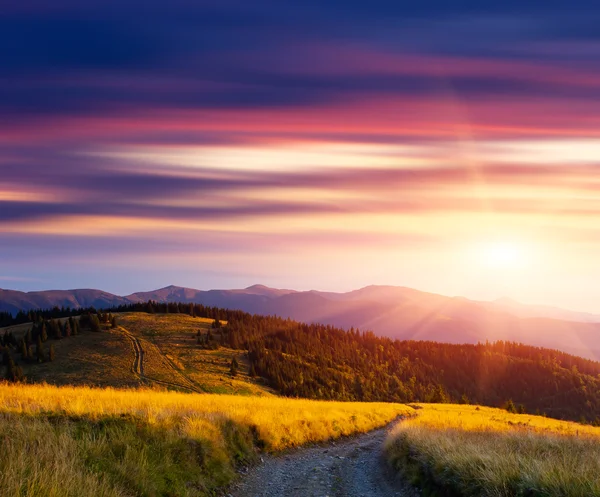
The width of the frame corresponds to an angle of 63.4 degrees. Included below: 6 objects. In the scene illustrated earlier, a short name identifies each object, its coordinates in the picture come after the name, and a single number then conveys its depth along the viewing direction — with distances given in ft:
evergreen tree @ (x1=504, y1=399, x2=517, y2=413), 300.69
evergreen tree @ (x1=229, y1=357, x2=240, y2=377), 308.19
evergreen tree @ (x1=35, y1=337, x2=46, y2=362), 276.41
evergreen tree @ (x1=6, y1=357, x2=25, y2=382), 241.90
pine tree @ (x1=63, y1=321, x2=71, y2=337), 336.31
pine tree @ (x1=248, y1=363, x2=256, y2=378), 341.49
